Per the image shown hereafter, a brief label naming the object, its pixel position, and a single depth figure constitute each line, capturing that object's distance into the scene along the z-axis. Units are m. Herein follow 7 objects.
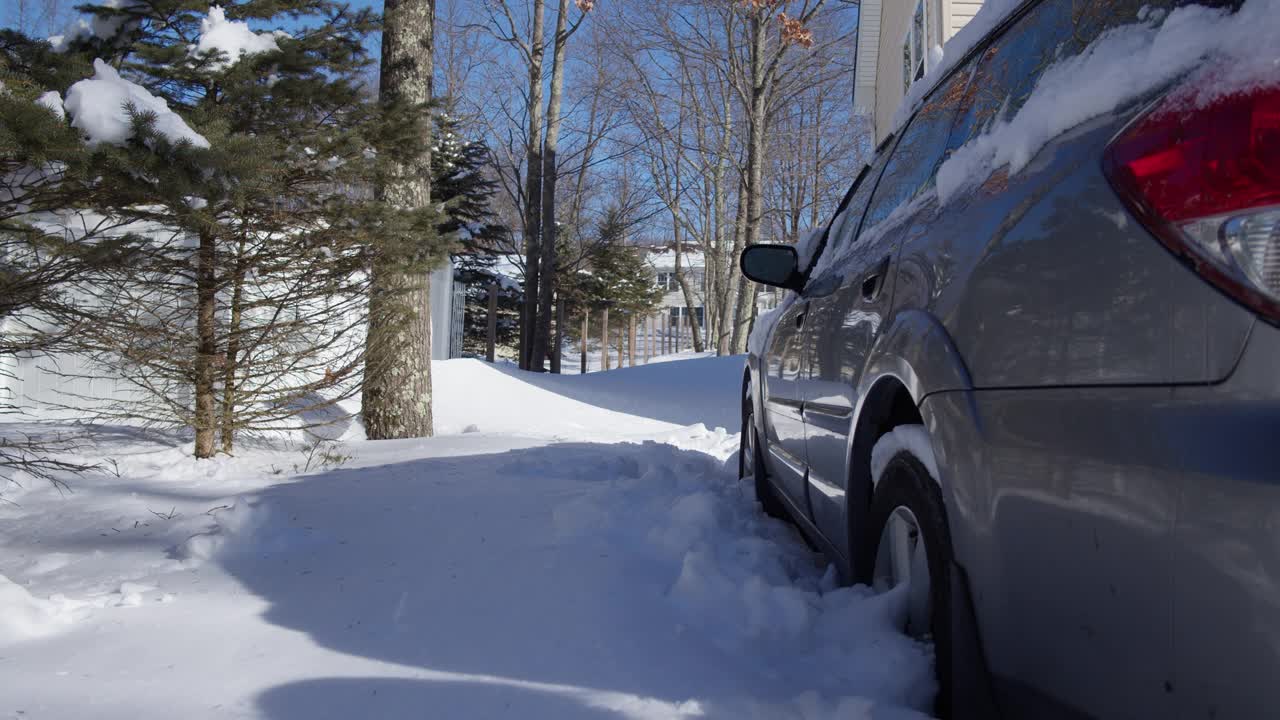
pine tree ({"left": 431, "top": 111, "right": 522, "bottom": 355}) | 23.61
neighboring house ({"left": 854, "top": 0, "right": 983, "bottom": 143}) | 11.13
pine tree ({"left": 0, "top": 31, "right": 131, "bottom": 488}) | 2.93
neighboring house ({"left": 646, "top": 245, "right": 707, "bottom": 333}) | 57.62
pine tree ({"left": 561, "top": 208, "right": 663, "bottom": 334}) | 33.94
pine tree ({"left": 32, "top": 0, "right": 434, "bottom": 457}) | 5.54
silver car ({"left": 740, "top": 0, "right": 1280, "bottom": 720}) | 1.01
